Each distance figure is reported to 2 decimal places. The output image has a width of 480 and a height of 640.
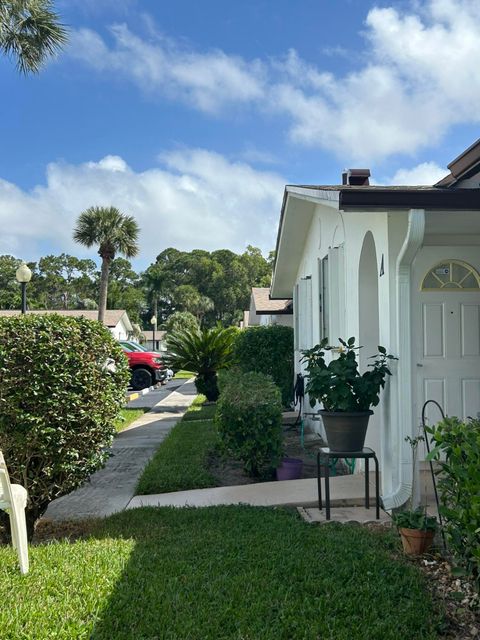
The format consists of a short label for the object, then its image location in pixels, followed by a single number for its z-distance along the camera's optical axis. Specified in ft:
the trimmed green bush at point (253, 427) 21.15
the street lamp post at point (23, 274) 48.93
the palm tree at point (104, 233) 106.11
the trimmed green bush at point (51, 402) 14.89
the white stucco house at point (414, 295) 15.03
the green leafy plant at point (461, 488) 8.95
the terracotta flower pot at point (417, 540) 13.00
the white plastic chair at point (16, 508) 12.39
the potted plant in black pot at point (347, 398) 16.75
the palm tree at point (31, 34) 45.80
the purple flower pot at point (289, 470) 21.89
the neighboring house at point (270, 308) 59.98
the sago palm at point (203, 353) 51.24
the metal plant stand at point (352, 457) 16.17
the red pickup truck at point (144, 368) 68.18
